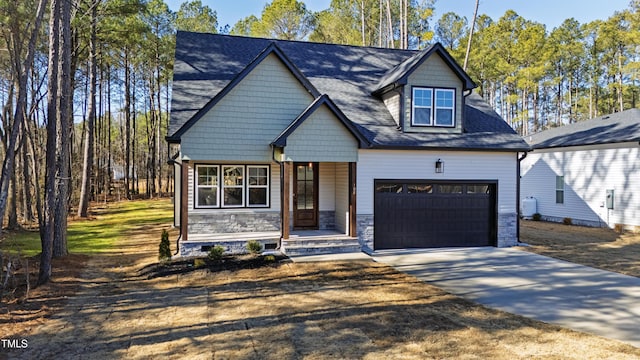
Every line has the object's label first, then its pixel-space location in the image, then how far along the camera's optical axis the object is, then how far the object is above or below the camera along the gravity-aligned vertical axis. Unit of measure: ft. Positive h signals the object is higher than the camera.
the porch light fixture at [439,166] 40.29 +1.41
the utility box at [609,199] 55.05 -2.86
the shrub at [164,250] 33.86 -6.28
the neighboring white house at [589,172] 53.42 +1.11
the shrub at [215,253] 33.55 -6.46
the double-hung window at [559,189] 63.03 -1.70
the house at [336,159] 36.40 +2.03
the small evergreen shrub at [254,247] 35.40 -6.27
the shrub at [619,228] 53.36 -6.90
